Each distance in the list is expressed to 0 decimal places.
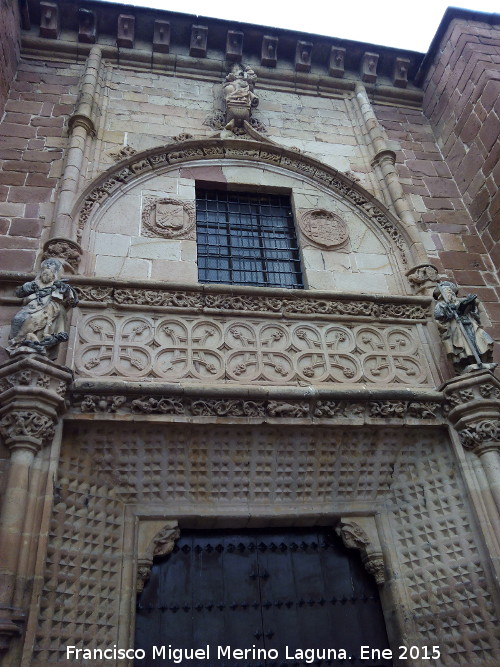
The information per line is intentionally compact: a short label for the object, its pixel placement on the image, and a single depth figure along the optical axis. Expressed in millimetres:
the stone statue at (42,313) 4332
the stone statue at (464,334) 5047
